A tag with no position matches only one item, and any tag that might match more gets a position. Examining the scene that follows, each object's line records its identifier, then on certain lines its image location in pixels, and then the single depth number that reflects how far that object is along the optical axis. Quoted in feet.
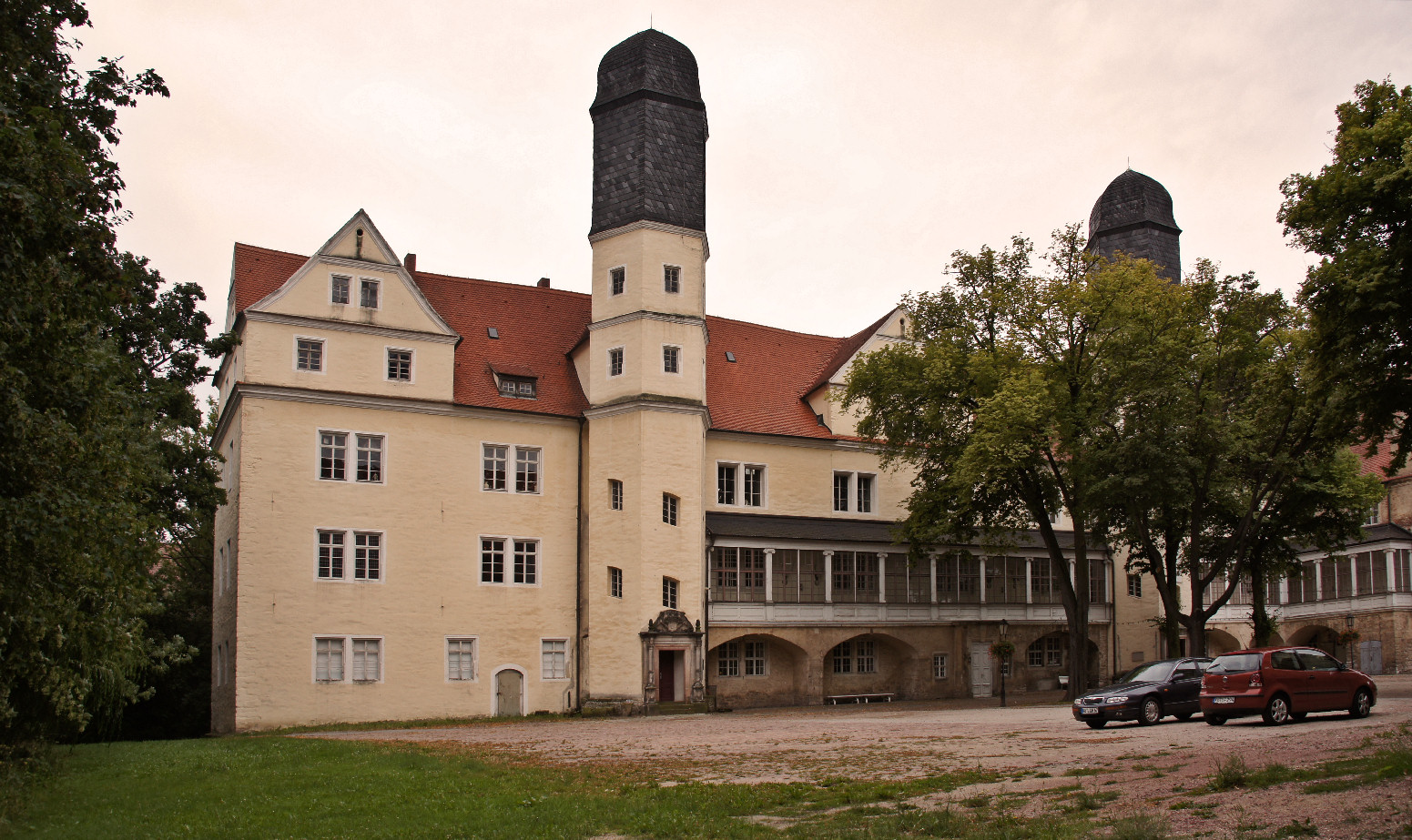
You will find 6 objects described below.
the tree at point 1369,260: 59.41
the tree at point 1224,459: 100.78
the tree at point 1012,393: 107.45
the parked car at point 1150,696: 74.79
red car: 65.46
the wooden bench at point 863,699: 129.39
